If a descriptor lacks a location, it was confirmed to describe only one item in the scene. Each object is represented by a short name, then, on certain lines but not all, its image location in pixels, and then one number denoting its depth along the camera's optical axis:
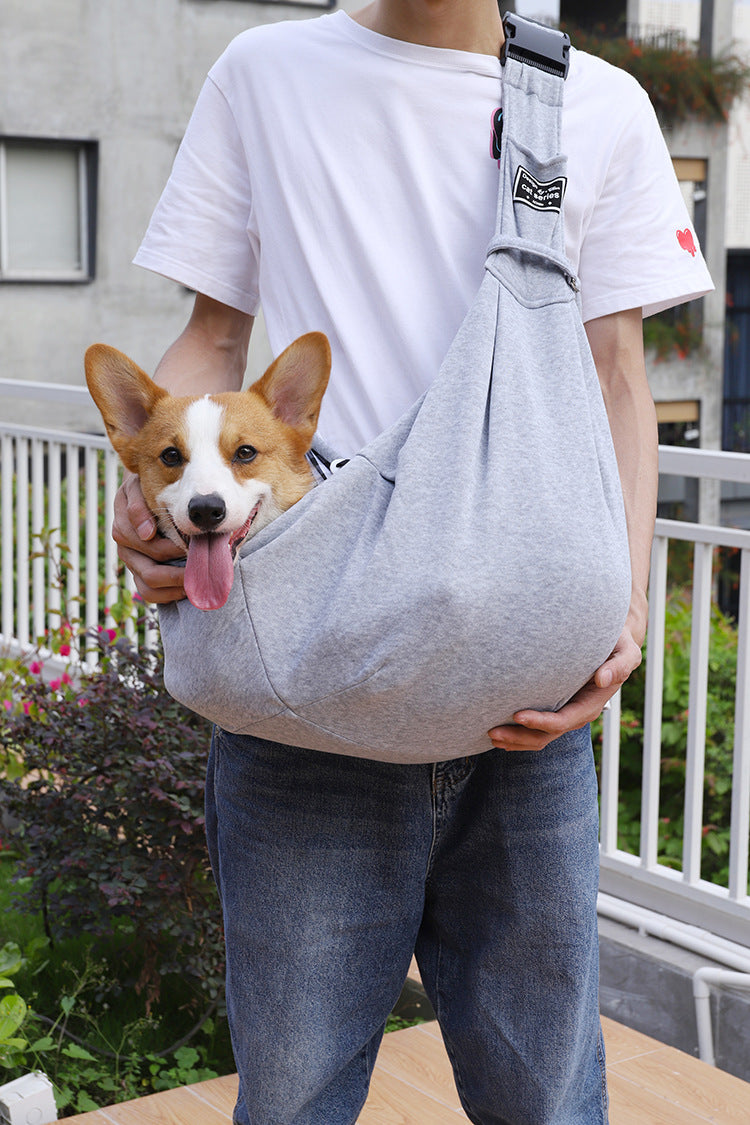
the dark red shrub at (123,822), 2.67
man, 1.36
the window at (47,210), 12.20
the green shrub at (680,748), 4.36
